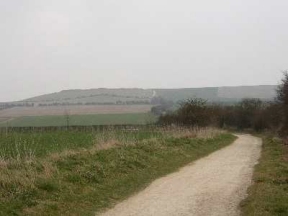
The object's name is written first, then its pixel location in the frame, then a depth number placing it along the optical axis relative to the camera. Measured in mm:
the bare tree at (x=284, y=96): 33938
